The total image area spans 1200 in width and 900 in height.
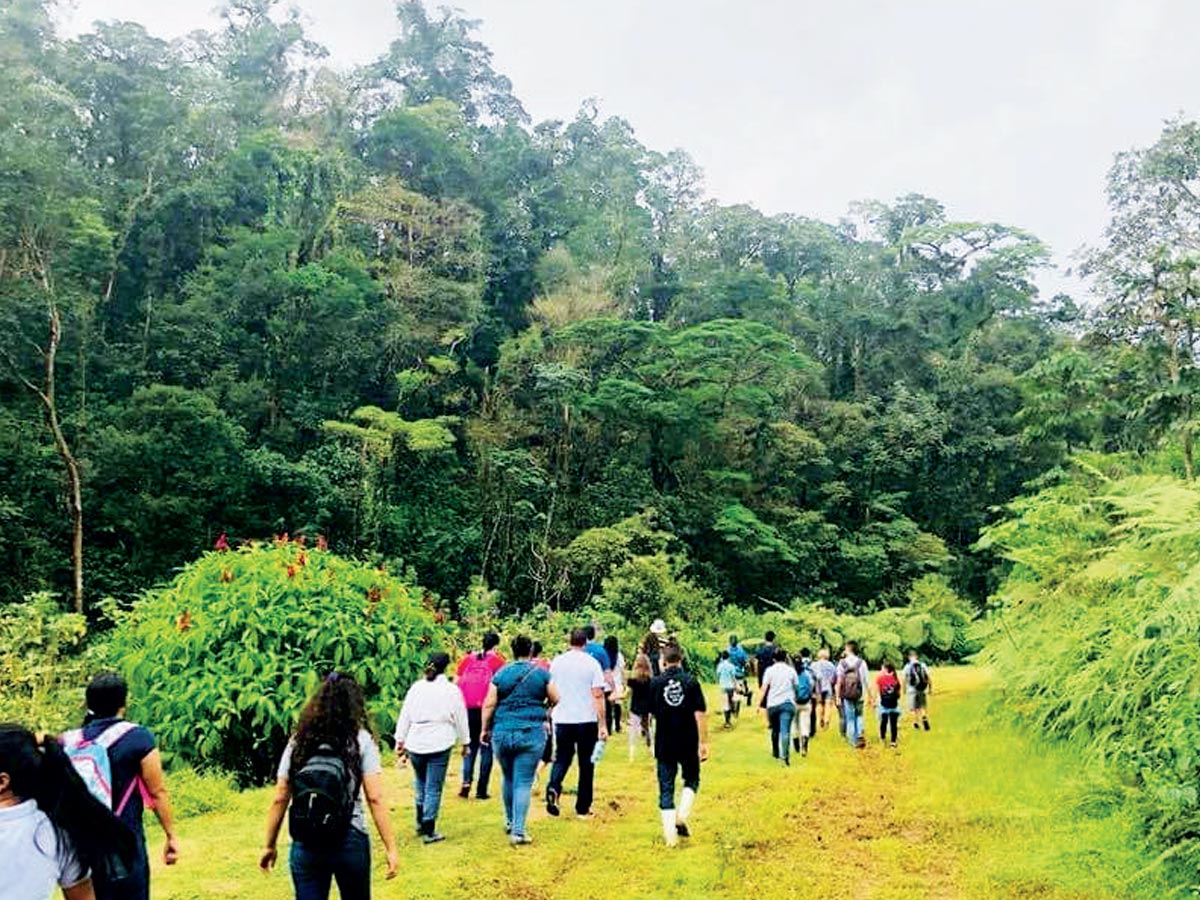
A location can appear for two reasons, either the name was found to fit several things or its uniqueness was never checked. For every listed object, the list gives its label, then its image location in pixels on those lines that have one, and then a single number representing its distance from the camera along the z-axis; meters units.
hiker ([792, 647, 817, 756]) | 12.18
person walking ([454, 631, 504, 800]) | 8.50
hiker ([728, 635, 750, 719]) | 14.54
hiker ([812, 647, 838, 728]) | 14.09
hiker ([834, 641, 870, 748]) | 12.87
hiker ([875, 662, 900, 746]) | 13.13
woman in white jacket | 7.00
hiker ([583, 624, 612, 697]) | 9.73
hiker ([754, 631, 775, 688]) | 12.56
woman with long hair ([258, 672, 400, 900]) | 3.93
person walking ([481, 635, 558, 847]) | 6.88
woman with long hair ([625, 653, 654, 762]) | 9.59
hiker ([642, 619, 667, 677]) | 10.76
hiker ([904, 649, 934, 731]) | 14.63
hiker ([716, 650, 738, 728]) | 14.34
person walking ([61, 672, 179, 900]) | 3.96
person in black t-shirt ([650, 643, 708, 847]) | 6.75
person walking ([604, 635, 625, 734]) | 10.55
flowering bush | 9.20
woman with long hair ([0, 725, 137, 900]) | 2.80
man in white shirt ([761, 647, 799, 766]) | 10.99
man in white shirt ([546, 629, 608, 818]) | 7.53
